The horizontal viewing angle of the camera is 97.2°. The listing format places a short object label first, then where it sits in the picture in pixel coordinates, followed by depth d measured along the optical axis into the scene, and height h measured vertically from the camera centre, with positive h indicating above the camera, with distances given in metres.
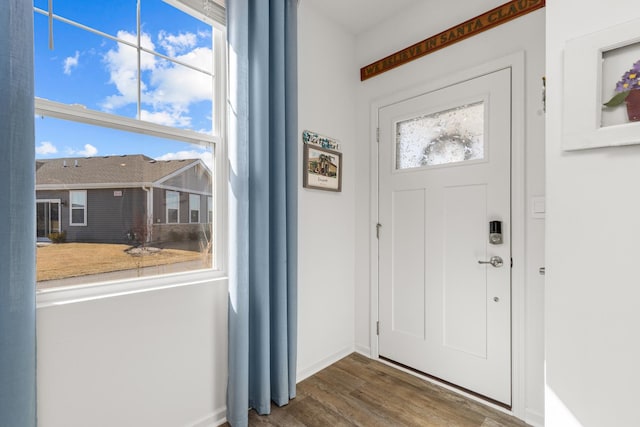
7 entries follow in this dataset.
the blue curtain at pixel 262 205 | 1.61 +0.04
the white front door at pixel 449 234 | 1.83 -0.17
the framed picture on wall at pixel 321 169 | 2.16 +0.34
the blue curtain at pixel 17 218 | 0.96 -0.02
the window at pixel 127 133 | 1.23 +0.39
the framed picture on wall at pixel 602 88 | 0.99 +0.45
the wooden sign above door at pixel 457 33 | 1.72 +1.23
